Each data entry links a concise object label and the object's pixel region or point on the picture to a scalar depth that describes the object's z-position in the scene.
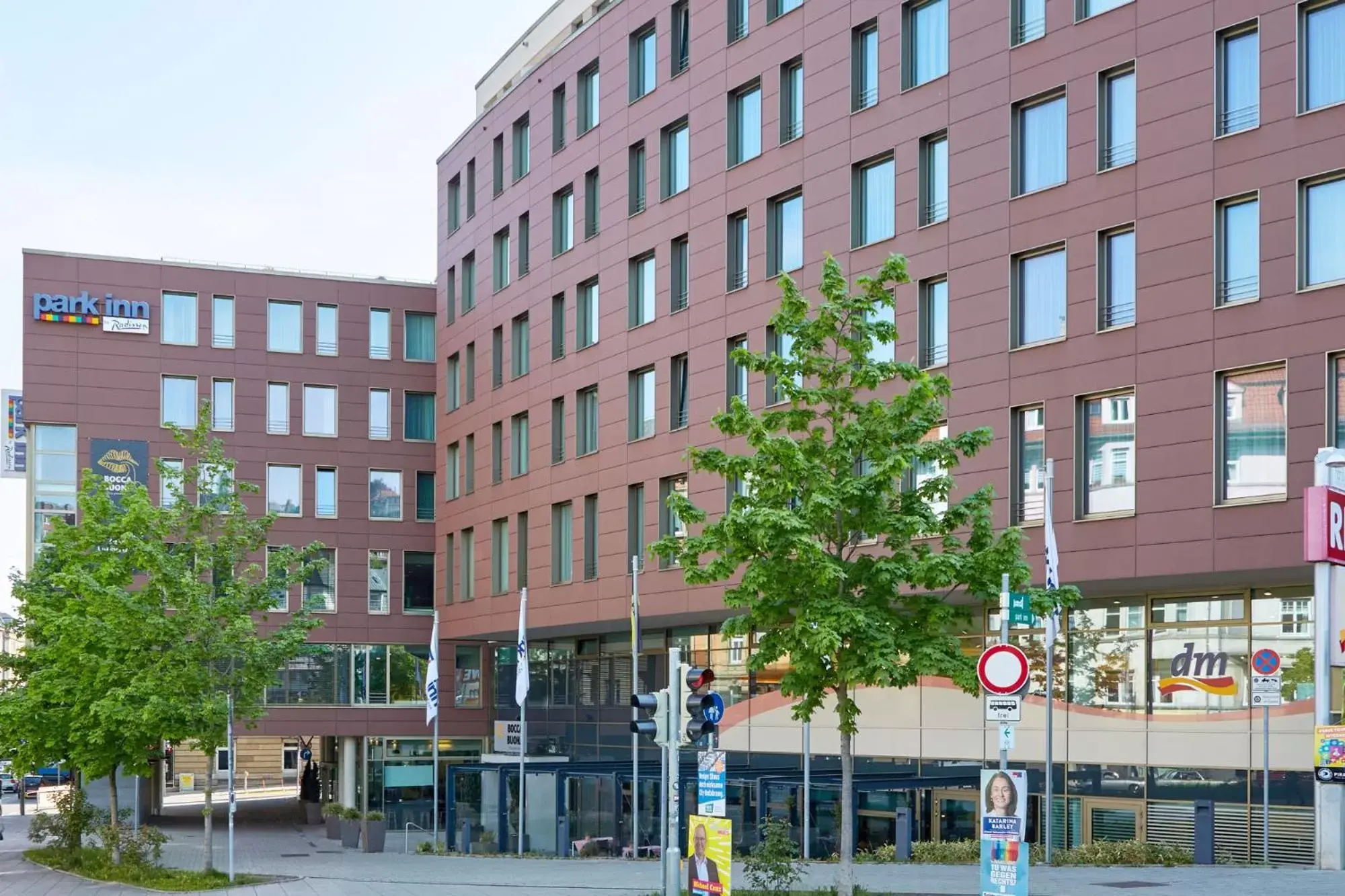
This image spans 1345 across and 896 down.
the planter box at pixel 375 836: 49.44
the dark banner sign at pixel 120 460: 62.84
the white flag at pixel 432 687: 48.47
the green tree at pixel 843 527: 25.36
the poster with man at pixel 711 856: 22.34
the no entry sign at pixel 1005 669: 19.86
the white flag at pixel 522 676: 43.66
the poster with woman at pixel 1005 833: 20.23
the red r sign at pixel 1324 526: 27.73
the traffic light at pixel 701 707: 22.94
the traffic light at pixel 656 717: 23.98
